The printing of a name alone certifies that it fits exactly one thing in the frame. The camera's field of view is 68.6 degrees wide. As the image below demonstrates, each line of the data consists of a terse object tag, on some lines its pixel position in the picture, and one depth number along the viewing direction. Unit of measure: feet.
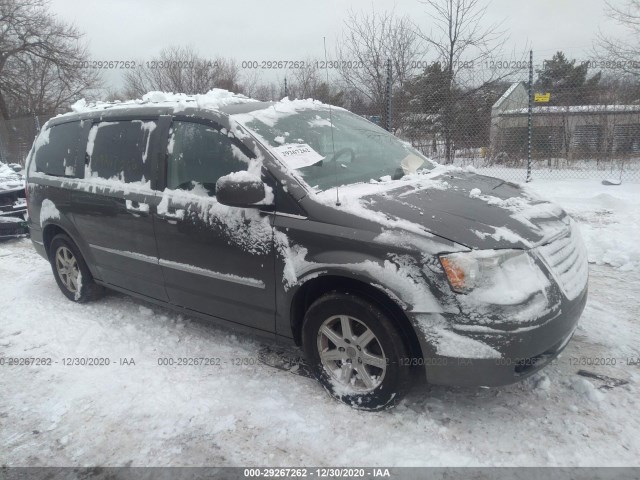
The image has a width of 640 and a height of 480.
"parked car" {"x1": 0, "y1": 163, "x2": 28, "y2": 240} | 23.70
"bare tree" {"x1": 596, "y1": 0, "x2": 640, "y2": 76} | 35.09
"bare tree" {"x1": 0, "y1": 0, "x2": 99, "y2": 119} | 74.90
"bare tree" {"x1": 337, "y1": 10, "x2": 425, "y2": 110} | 35.86
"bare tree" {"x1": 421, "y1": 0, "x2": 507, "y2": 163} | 33.17
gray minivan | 8.06
